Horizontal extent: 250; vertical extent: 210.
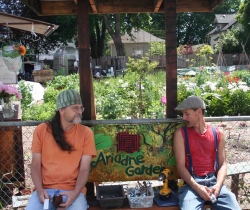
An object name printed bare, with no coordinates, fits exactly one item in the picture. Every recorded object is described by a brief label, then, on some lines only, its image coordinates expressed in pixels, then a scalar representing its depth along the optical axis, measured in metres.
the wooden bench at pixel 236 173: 4.30
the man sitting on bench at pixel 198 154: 3.29
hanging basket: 5.16
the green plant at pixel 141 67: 11.88
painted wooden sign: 3.66
